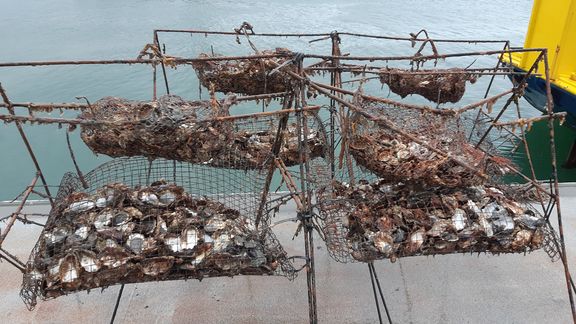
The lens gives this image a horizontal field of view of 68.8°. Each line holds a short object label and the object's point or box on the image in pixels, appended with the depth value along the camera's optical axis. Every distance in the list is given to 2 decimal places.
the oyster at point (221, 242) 2.77
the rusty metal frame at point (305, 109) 2.56
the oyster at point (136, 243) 2.73
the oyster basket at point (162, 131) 2.75
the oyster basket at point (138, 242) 2.60
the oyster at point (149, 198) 3.13
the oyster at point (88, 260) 2.59
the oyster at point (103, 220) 2.88
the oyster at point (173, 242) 2.74
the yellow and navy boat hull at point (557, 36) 6.42
